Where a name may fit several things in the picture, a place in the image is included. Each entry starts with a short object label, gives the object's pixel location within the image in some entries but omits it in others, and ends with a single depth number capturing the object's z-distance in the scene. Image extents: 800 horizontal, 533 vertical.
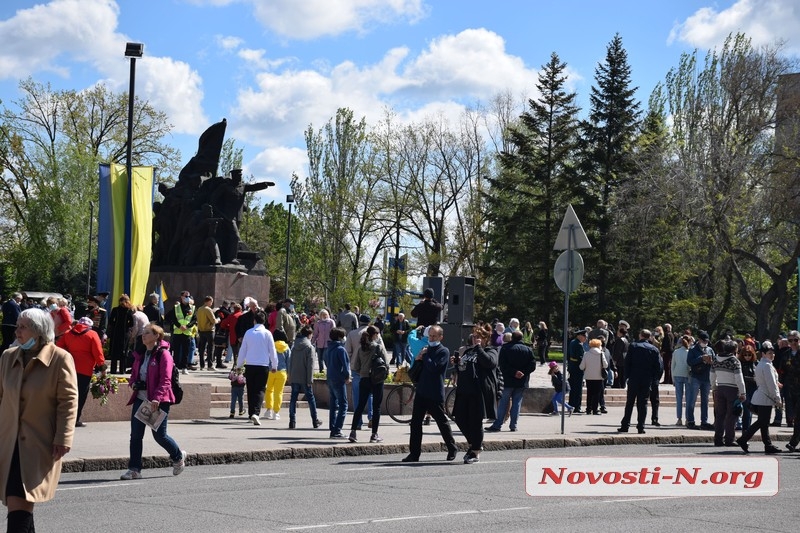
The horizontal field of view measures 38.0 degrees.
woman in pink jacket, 12.25
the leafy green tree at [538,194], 57.69
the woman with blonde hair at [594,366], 22.92
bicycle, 21.59
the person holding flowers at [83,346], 14.90
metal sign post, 18.77
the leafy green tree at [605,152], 57.38
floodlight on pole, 23.11
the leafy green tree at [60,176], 65.12
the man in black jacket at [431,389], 15.08
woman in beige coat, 6.94
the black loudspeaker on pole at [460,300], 23.53
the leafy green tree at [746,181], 43.91
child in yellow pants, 20.14
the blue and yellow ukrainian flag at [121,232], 22.92
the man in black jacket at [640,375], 20.41
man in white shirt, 18.50
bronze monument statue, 34.62
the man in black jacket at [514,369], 19.73
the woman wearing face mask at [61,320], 14.79
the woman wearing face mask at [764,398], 17.83
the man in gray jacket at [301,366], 18.81
